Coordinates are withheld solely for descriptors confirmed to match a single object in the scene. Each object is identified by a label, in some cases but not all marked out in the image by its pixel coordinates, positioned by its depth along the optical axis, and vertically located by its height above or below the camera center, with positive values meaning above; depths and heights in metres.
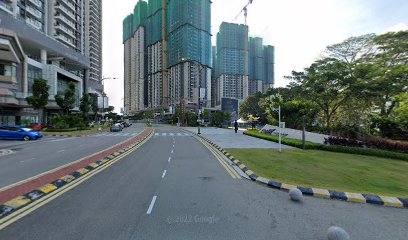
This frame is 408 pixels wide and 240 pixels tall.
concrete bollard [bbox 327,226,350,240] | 4.37 -2.14
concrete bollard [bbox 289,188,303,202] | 7.00 -2.24
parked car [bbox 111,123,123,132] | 43.81 -1.93
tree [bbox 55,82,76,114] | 40.94 +2.99
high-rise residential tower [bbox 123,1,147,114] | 144.12 +38.56
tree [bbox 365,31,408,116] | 22.58 +5.09
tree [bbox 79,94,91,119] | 51.34 +2.68
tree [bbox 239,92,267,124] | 79.12 +4.26
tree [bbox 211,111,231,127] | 67.50 +0.51
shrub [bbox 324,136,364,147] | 19.53 -1.82
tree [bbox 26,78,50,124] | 35.72 +3.45
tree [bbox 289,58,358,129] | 23.98 +3.80
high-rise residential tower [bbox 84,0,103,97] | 97.26 +35.49
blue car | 25.78 -1.81
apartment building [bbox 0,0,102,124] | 39.50 +14.63
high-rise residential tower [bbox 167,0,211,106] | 95.44 +31.75
